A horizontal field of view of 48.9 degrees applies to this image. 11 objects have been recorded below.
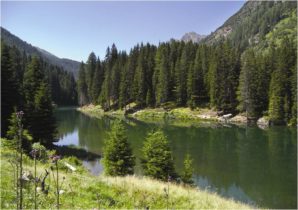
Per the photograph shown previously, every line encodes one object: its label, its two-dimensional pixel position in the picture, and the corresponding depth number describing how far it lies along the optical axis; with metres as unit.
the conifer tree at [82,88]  128.00
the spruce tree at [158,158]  20.16
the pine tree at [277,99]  64.94
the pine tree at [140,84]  96.06
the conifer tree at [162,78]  92.25
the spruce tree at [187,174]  20.39
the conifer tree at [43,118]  33.03
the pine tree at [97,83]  116.50
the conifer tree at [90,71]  122.78
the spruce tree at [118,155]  21.48
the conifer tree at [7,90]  30.74
